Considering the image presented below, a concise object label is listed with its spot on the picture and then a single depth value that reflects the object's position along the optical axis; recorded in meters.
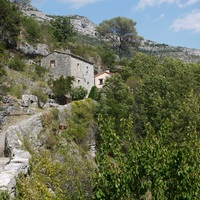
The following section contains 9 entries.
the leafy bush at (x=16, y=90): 27.29
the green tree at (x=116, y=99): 29.34
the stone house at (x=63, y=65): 38.91
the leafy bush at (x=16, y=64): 34.16
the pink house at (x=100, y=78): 47.44
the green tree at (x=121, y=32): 72.12
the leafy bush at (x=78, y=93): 35.62
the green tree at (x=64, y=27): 53.60
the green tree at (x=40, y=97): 29.19
